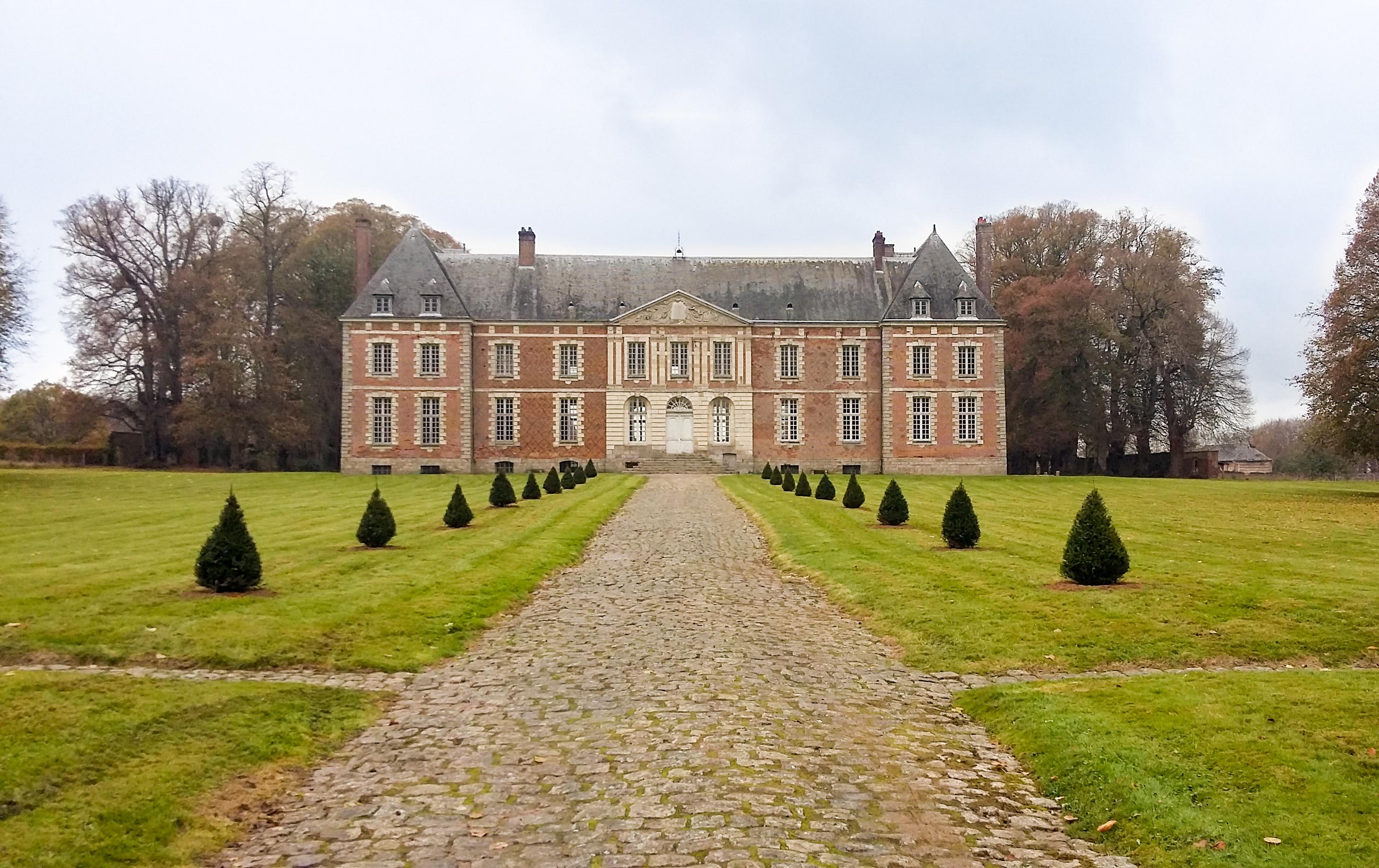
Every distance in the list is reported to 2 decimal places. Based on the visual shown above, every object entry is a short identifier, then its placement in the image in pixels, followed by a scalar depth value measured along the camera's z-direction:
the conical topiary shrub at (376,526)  15.14
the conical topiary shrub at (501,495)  22.38
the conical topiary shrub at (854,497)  23.22
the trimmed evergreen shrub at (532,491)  24.64
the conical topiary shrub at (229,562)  10.98
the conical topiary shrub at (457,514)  18.44
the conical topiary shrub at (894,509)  19.06
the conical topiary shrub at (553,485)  27.16
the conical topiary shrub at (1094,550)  11.60
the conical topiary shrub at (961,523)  15.41
